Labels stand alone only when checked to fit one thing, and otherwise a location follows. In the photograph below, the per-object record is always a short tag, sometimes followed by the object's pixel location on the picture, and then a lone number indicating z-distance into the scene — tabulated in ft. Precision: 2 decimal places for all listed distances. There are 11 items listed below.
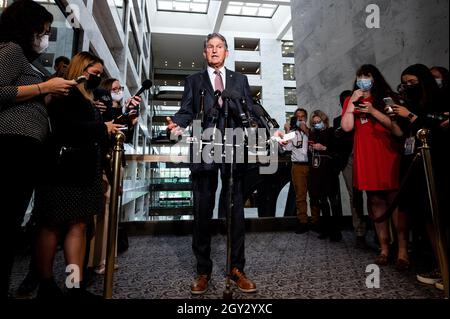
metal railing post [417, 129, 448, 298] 5.32
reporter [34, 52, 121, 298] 5.35
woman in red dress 8.23
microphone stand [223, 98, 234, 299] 5.36
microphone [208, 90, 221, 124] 5.78
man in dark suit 6.35
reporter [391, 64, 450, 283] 6.64
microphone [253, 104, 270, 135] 5.89
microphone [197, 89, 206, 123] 5.88
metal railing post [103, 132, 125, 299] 4.94
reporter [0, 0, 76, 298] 4.39
